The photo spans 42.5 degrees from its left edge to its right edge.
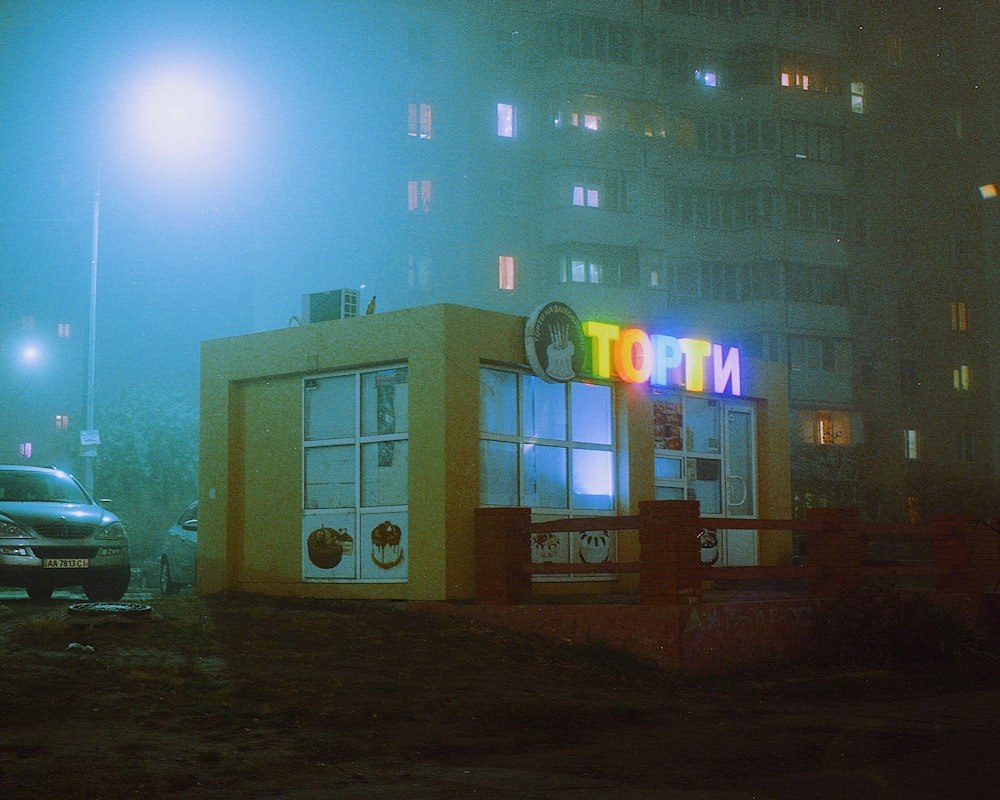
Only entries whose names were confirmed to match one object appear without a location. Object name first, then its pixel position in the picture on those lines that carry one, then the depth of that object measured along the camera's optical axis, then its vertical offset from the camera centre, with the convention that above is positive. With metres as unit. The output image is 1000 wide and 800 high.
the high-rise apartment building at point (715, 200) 51.75 +13.34
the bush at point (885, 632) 14.43 -1.33
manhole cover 13.05 -0.87
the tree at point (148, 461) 47.75 +2.35
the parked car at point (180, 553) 19.86 -0.47
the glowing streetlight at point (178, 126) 23.98 +7.47
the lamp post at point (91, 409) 28.41 +2.61
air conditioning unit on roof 18.55 +3.15
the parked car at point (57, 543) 16.17 -0.24
